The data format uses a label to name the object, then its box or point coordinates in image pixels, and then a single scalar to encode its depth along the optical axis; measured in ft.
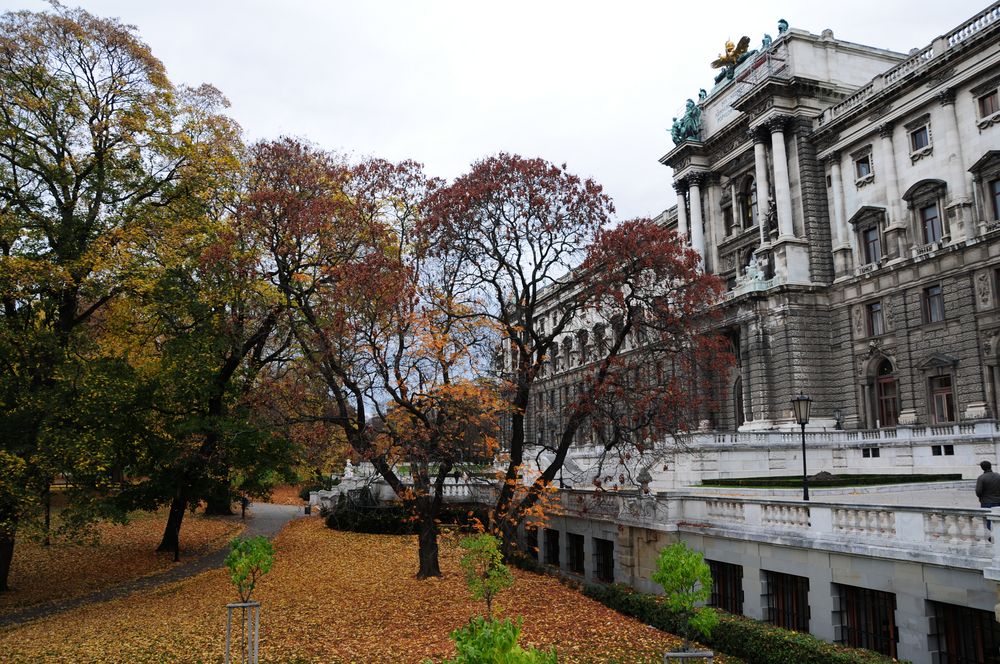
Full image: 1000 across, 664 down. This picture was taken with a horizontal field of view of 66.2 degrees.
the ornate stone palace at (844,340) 43.47
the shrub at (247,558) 44.19
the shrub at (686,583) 40.86
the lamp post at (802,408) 67.82
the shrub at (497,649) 16.34
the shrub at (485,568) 45.11
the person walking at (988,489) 44.74
